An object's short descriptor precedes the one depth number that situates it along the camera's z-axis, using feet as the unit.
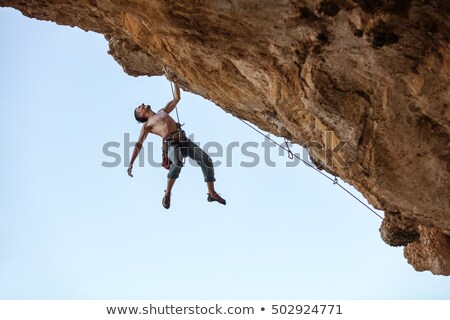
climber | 27.71
